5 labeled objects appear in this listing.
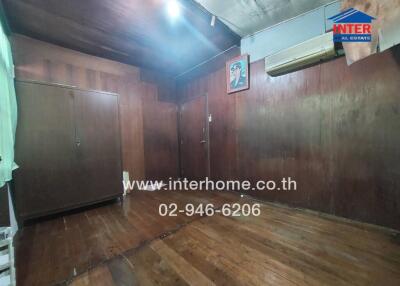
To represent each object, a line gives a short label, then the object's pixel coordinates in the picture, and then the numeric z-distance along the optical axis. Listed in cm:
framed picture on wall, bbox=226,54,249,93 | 279
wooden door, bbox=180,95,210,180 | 361
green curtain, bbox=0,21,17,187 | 137
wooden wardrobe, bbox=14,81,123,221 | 206
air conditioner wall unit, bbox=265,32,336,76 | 192
